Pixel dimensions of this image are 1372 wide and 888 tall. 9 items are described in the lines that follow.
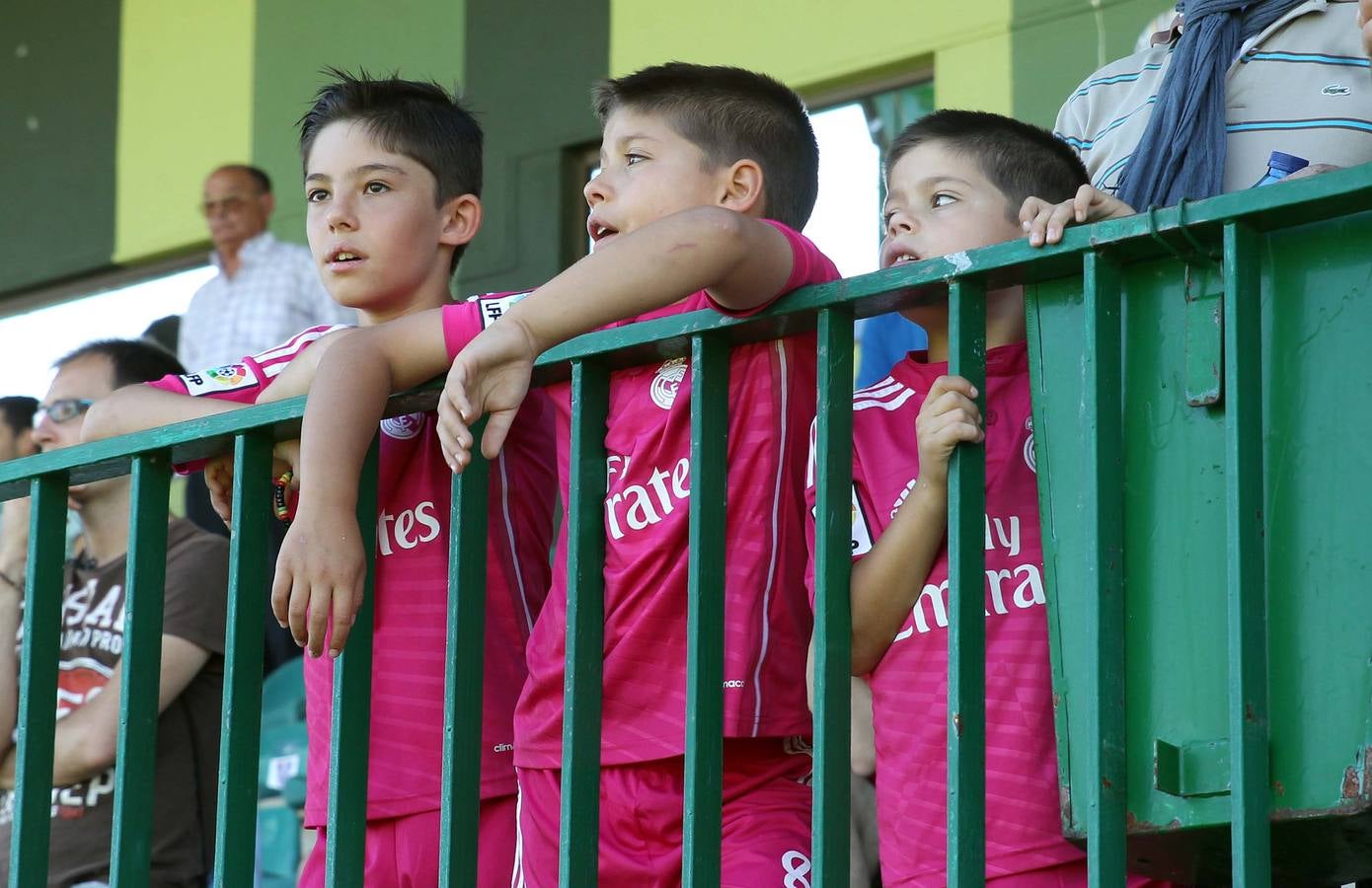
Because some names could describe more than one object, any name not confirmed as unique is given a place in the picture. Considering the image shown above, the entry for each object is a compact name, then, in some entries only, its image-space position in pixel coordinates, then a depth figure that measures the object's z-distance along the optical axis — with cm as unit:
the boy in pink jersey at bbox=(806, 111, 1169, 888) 505
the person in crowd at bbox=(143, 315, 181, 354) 1516
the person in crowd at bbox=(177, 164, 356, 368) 1376
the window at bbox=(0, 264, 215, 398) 1530
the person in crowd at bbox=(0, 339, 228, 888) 779
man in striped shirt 599
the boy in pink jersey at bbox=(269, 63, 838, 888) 539
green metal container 423
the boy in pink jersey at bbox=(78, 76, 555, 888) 605
